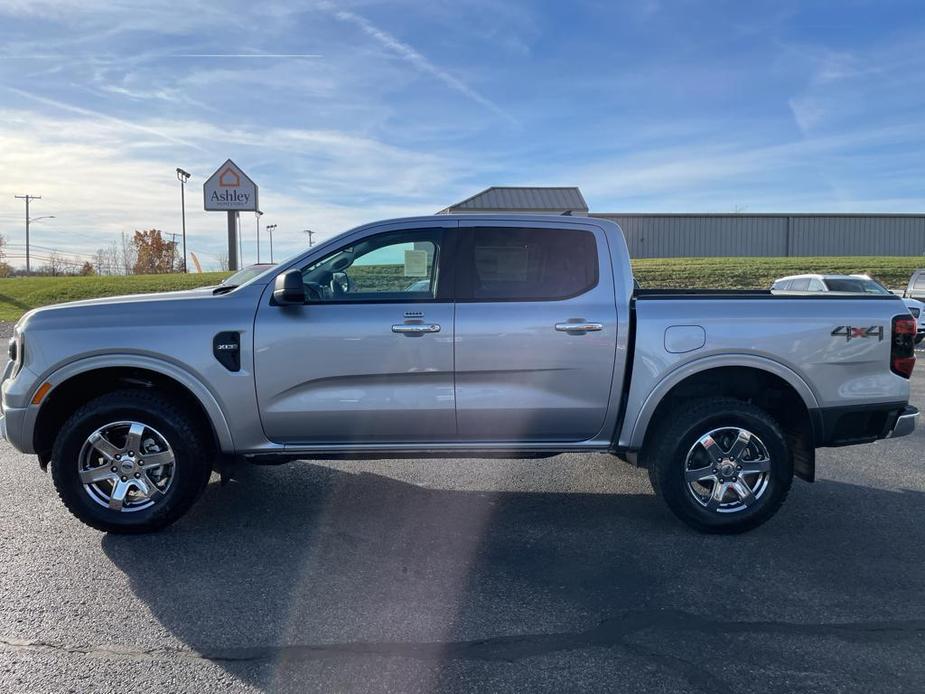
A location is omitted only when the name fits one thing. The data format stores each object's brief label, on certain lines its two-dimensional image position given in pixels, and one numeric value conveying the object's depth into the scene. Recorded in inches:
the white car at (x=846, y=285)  626.8
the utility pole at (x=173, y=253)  3201.3
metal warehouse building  1840.6
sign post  1011.3
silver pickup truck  176.6
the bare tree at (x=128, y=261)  3398.1
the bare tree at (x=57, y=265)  3283.5
